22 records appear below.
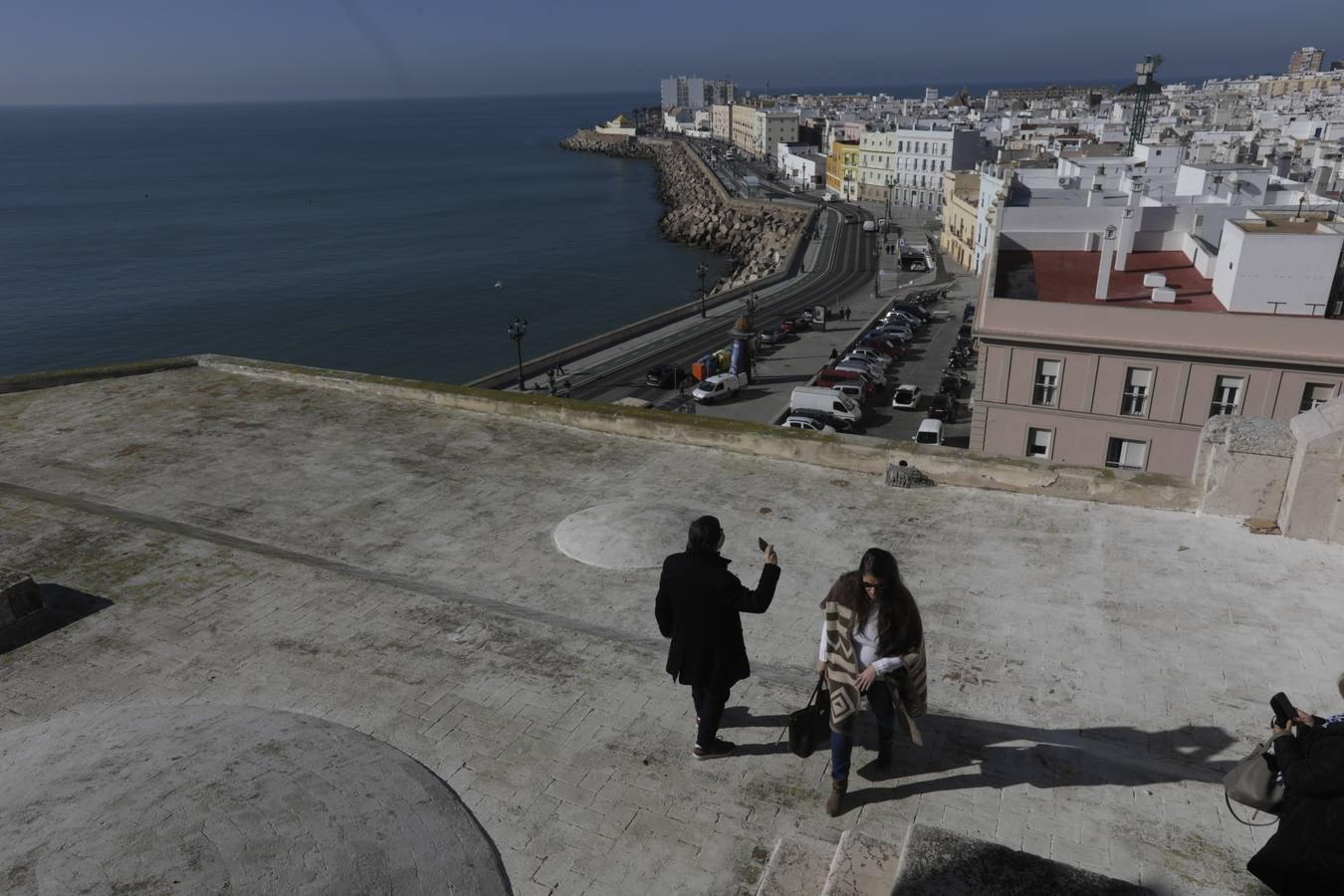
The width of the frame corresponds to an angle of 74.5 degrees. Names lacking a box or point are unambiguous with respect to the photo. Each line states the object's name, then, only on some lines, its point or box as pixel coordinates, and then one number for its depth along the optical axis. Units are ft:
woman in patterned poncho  15.51
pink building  72.90
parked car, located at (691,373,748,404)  125.39
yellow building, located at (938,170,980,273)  225.56
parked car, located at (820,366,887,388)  127.75
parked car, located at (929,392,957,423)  117.60
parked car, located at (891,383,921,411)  124.06
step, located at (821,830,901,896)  12.16
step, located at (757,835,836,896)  13.76
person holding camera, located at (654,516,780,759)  16.22
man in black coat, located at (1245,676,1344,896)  11.60
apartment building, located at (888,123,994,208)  316.81
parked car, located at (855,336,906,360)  152.46
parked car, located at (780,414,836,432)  106.11
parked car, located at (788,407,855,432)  110.73
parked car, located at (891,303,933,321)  177.78
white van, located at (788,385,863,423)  111.75
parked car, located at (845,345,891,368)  141.55
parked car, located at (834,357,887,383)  132.46
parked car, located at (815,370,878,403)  126.41
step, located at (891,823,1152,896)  11.00
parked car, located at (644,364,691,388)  136.36
